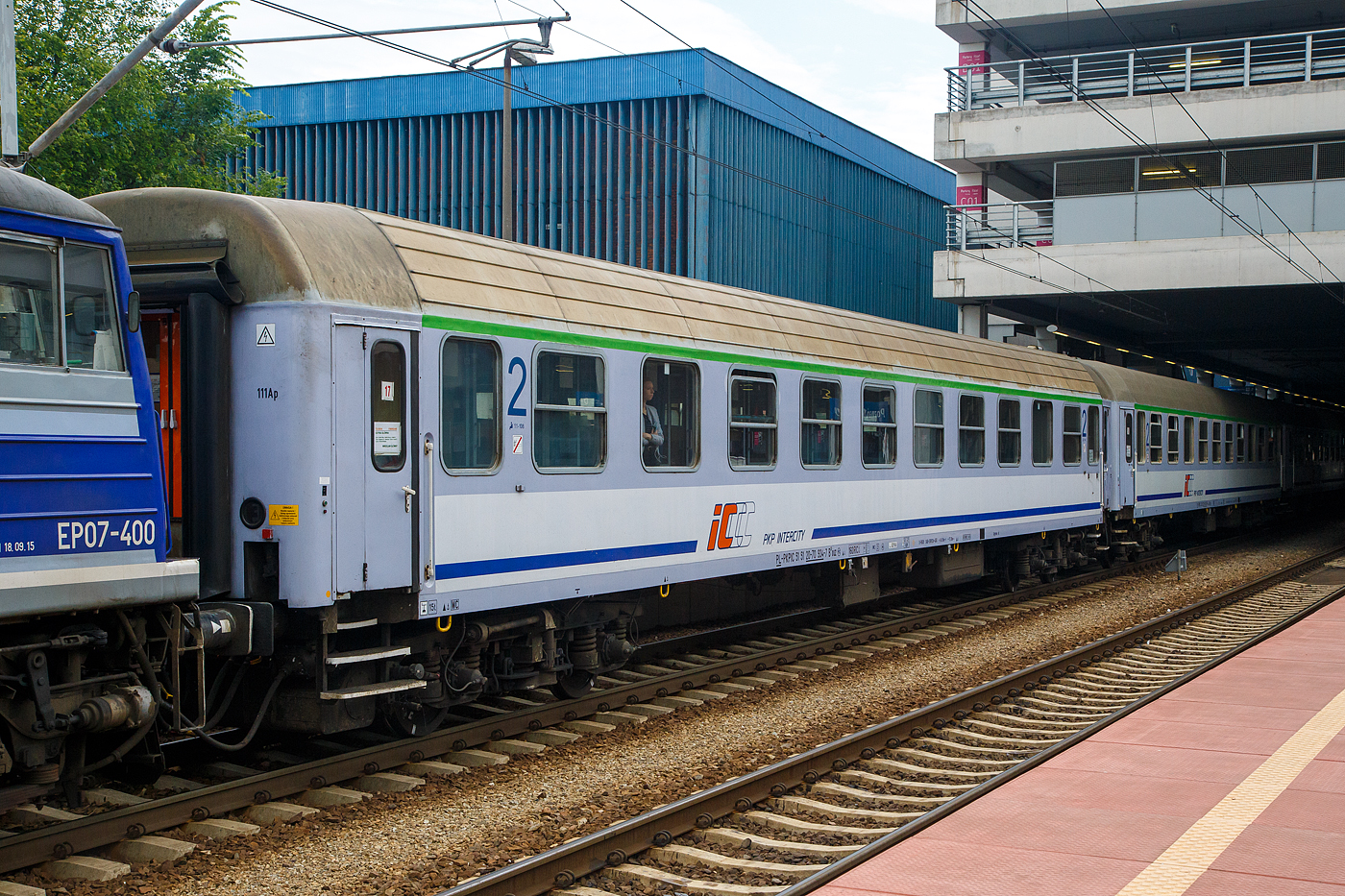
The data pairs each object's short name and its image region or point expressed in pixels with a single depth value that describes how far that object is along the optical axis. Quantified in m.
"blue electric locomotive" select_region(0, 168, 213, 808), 5.69
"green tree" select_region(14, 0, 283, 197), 22.56
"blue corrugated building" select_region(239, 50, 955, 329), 43.41
